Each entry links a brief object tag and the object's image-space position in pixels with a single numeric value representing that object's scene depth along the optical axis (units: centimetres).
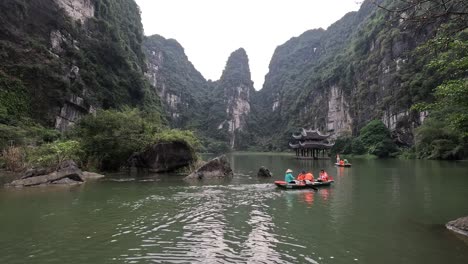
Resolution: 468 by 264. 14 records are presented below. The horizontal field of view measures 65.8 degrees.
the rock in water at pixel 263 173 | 2798
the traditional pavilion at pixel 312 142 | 6200
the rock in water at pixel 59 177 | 1958
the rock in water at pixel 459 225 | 958
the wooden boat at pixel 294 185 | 1945
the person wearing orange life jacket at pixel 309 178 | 2082
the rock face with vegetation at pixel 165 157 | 3019
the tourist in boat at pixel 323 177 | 2148
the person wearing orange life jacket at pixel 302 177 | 2075
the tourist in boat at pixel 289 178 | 2025
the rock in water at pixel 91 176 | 2441
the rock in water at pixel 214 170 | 2539
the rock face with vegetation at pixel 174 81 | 14950
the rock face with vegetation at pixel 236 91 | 16625
